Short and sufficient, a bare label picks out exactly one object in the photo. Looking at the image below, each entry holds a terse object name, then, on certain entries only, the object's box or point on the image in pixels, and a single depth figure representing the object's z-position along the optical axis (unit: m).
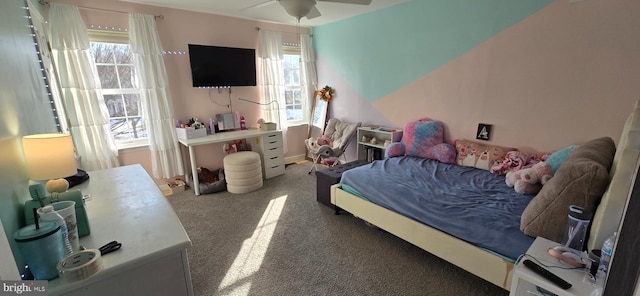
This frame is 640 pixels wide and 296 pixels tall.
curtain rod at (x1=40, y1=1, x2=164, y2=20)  2.66
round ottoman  3.42
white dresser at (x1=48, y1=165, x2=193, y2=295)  0.98
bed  1.30
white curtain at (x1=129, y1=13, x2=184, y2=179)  3.14
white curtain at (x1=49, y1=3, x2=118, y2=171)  2.72
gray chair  4.00
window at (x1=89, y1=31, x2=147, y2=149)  3.10
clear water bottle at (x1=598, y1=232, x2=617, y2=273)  1.01
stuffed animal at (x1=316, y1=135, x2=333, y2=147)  4.23
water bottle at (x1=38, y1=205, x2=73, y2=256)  0.99
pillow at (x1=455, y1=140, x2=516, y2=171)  2.71
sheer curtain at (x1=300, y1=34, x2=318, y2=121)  4.61
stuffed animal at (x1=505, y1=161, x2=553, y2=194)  2.14
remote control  1.07
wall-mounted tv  3.54
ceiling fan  2.10
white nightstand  1.06
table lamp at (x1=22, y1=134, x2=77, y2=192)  1.24
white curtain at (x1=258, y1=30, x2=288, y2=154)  4.14
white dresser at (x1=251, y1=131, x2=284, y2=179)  3.96
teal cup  0.89
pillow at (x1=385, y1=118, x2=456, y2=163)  3.07
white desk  3.70
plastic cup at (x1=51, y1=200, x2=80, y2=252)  1.05
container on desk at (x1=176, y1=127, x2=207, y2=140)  3.44
